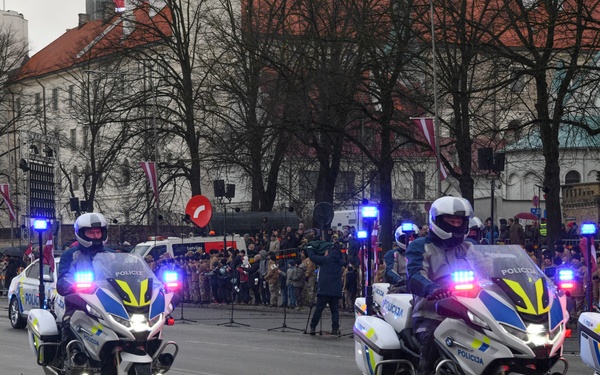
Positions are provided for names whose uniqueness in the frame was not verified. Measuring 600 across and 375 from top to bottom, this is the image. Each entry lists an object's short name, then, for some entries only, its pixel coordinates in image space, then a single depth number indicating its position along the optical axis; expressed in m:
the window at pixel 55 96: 95.66
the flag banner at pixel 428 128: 27.83
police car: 22.70
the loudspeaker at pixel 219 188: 32.06
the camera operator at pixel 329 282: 21.48
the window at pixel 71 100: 58.78
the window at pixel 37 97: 69.84
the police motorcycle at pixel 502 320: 8.44
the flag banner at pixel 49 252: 20.62
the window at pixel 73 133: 95.29
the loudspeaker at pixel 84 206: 43.94
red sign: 33.06
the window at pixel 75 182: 90.86
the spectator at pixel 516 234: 31.94
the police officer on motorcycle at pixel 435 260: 9.38
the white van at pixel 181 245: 35.91
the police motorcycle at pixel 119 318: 10.59
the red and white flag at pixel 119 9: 49.82
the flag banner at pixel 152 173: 37.94
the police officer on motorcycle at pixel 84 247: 11.50
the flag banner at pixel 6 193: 44.66
